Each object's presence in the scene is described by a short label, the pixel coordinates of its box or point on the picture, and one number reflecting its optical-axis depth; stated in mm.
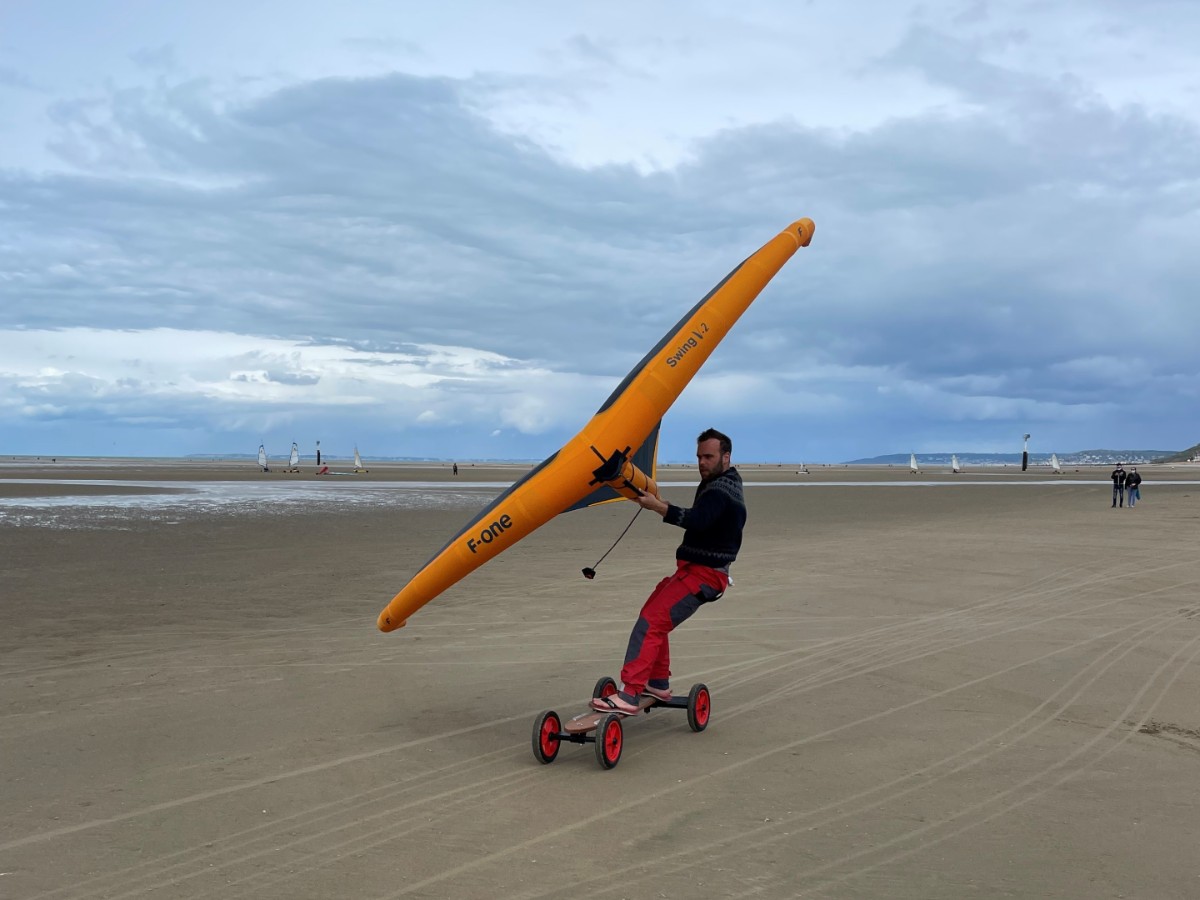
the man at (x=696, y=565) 6793
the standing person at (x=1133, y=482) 35244
